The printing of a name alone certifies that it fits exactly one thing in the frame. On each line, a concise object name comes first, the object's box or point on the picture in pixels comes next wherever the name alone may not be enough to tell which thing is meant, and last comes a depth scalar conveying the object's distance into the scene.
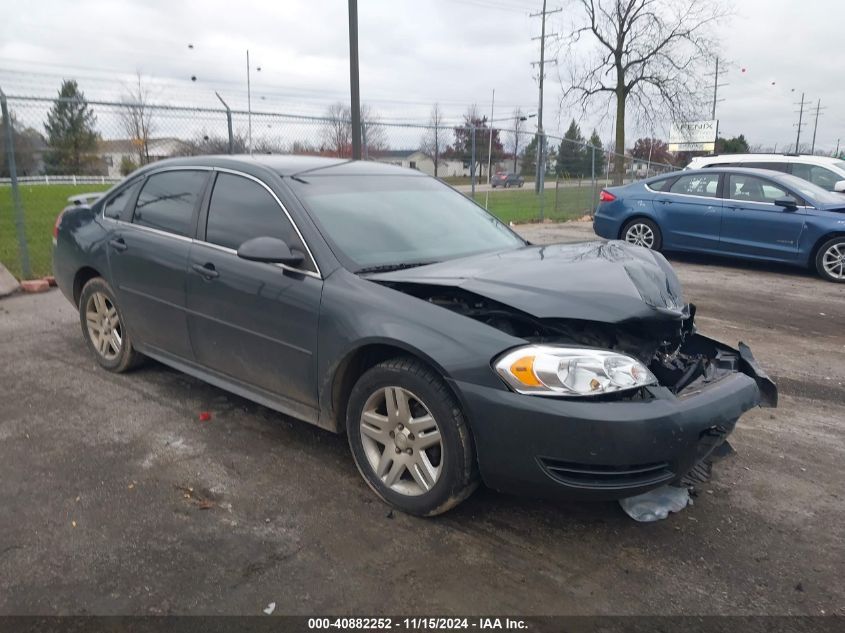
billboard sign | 35.15
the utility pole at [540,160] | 17.06
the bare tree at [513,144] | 17.14
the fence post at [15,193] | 7.63
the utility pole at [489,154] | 16.40
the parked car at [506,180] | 18.40
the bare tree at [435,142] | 13.79
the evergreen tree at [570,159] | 19.12
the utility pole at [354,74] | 10.10
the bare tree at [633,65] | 25.91
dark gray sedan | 2.71
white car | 12.43
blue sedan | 9.02
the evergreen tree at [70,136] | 8.68
